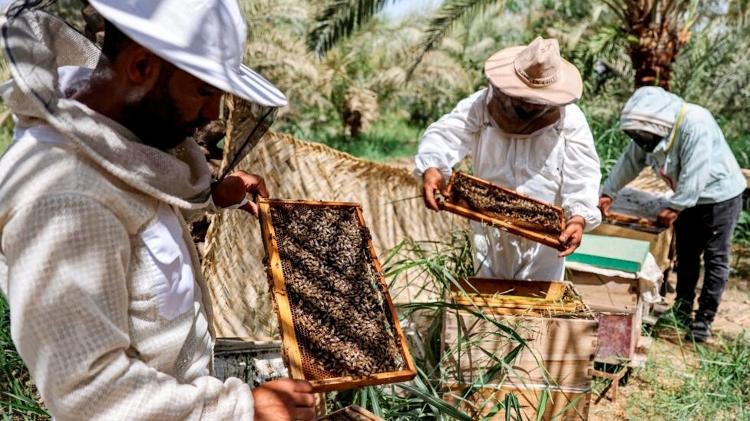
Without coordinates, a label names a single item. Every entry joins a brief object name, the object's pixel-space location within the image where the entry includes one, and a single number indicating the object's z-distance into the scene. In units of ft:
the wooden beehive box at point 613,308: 13.60
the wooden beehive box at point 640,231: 16.58
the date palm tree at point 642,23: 23.73
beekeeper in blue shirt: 16.05
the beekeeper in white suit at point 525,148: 11.51
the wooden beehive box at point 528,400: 9.62
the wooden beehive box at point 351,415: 6.62
